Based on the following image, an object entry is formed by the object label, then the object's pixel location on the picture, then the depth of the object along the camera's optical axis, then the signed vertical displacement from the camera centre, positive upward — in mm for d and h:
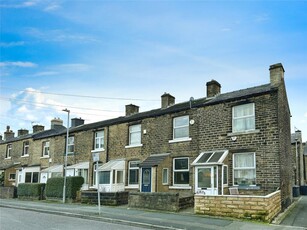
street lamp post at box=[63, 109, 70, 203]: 23520 -2032
